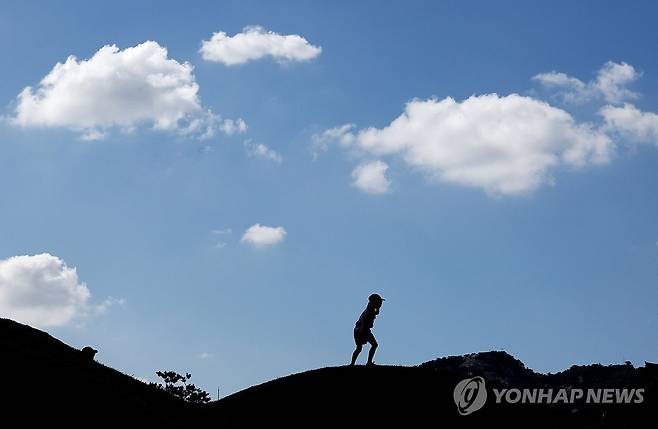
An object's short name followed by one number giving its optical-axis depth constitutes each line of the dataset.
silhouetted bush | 75.25
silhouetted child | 28.66
